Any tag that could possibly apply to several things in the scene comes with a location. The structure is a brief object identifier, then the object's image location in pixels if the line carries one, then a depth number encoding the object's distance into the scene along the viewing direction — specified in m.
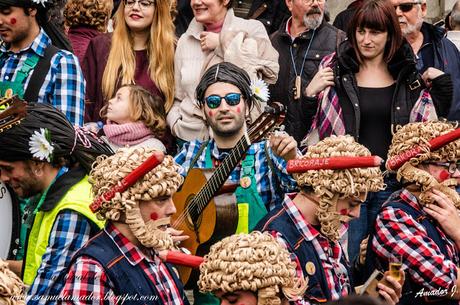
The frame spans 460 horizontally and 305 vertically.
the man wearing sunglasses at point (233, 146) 9.67
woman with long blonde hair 10.99
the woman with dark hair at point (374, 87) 10.64
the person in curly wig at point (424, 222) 9.02
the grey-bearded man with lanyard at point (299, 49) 11.24
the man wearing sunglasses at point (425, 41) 11.53
